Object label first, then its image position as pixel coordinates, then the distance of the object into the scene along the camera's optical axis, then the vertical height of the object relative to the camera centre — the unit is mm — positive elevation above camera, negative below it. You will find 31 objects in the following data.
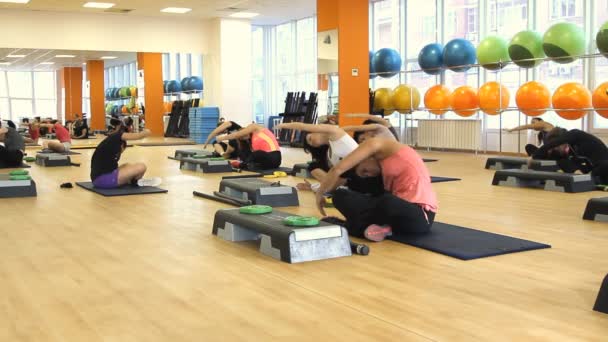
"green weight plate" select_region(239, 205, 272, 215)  4246 -569
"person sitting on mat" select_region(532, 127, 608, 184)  6637 -349
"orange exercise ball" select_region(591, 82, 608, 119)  8320 +234
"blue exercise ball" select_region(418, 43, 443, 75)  11234 +1011
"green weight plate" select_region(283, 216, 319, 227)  3742 -569
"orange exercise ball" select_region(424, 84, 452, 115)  11117 +321
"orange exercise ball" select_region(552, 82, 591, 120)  8828 +239
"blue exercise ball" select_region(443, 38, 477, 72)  10711 +1028
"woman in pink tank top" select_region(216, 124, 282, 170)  8469 -378
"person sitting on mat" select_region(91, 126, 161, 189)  6676 -481
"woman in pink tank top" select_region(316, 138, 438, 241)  4074 -492
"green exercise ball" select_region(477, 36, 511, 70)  10023 +973
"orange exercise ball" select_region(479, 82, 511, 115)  10031 +303
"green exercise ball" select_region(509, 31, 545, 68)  9406 +980
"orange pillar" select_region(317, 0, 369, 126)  10742 +1122
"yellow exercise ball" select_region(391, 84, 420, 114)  11633 +354
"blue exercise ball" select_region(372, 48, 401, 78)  11922 +1005
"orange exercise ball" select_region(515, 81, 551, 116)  9312 +267
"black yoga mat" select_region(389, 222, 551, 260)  3791 -751
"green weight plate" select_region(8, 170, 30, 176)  6879 -513
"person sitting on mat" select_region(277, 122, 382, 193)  4454 -270
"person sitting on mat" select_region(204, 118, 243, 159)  9823 -419
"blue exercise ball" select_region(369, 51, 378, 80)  12227 +942
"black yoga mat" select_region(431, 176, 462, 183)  7495 -693
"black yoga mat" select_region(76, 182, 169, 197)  6480 -682
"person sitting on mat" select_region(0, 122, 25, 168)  9562 -373
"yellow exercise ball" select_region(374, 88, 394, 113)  11844 +328
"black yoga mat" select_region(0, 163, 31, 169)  9859 -642
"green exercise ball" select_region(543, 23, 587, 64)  8805 +989
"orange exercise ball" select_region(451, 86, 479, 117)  10523 +290
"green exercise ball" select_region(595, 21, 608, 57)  8078 +928
